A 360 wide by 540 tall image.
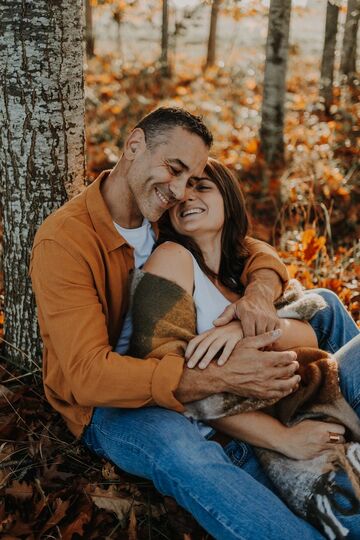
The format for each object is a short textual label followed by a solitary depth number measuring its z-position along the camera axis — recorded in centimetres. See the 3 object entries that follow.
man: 227
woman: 258
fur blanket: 241
